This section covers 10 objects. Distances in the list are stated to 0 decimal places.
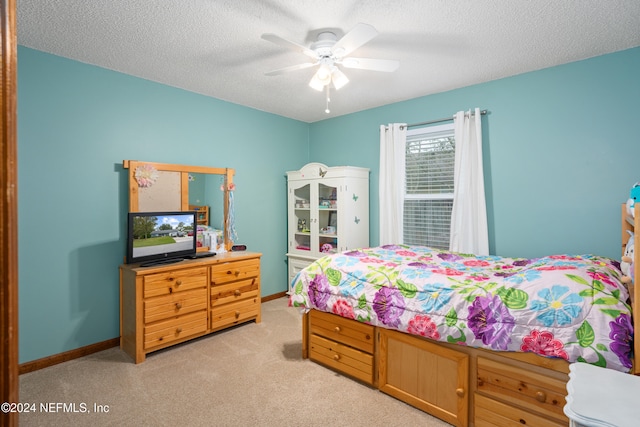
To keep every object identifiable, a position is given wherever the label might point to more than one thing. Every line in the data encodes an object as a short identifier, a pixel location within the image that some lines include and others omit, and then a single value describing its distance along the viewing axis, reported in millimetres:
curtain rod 3366
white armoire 4062
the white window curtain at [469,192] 3312
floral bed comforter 1553
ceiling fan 2139
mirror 3137
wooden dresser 2760
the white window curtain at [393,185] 3947
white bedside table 851
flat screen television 2875
